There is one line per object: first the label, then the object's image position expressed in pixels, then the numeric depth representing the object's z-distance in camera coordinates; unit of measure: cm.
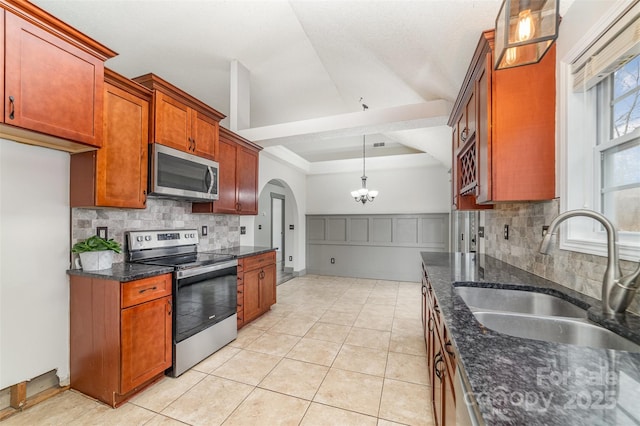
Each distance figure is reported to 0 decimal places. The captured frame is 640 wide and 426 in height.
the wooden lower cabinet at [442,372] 103
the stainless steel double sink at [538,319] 107
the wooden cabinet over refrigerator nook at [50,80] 147
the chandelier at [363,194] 525
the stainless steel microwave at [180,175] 234
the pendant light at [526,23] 89
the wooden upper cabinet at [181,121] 237
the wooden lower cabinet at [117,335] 185
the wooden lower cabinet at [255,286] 313
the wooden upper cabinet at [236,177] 318
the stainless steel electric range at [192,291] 225
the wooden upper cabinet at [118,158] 199
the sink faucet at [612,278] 106
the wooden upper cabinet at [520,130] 161
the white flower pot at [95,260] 202
